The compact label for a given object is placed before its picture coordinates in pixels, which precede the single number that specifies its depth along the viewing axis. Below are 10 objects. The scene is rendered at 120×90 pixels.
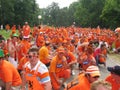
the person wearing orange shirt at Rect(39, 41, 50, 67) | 5.12
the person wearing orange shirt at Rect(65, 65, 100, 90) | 2.39
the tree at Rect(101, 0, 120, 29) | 33.32
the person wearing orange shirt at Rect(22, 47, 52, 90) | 2.69
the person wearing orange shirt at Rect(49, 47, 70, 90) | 4.18
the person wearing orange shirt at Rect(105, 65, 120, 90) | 2.47
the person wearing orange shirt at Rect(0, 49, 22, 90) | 2.87
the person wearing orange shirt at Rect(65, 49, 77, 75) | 5.01
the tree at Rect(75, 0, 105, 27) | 41.43
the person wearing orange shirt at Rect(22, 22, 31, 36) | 10.03
